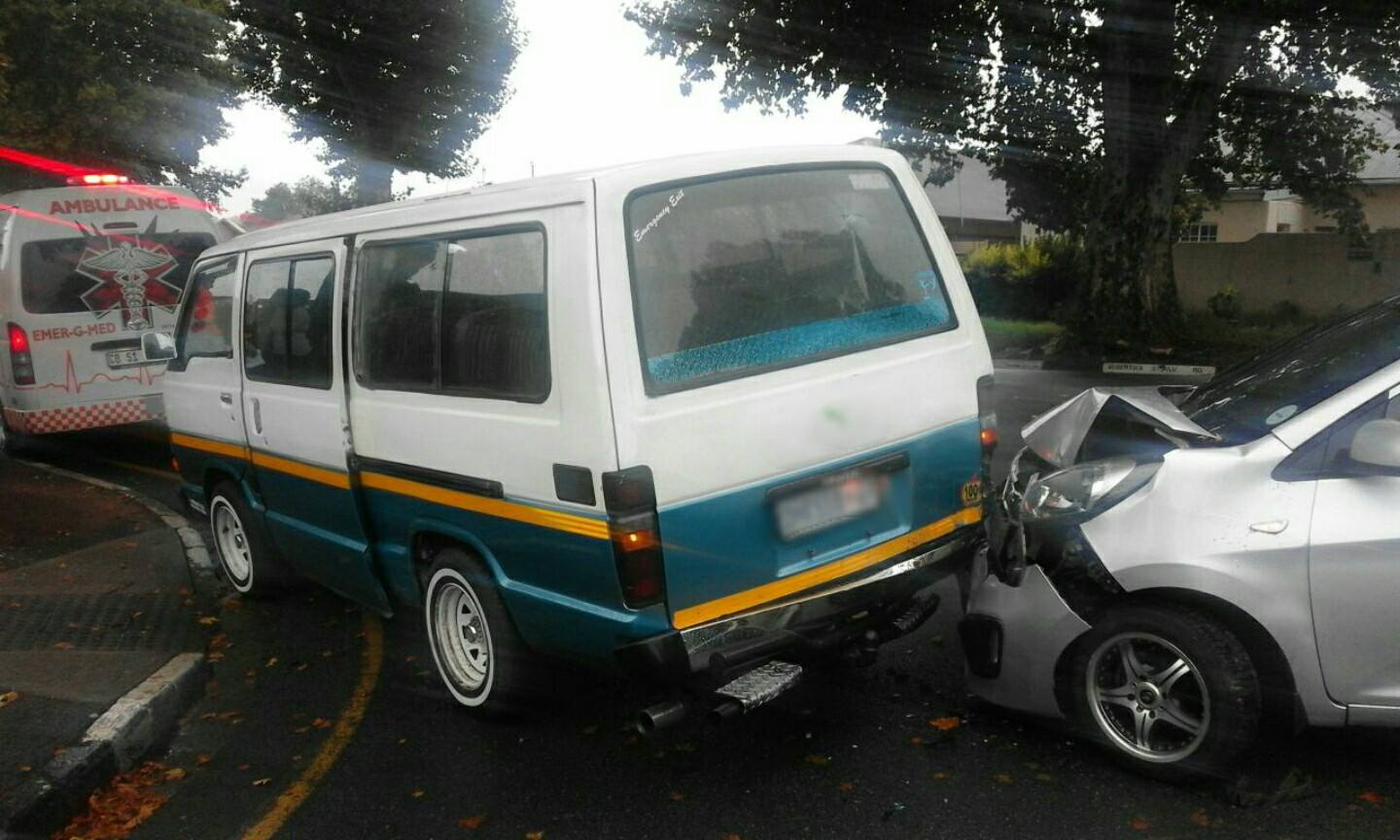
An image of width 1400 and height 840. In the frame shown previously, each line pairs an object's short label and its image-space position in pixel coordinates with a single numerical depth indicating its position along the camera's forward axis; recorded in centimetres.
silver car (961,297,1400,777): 342
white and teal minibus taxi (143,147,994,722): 368
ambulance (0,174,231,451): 1034
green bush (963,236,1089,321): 2730
